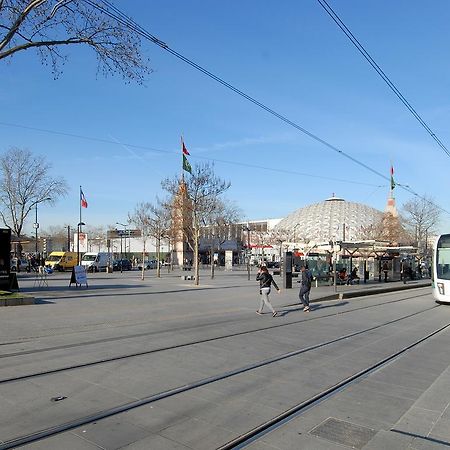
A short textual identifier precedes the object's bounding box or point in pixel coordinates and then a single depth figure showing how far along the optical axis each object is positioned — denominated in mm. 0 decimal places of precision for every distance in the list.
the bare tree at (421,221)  78312
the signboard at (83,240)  32188
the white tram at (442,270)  21225
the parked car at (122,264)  65338
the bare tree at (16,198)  61219
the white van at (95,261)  60478
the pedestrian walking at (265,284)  15837
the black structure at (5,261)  19438
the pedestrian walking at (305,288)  17719
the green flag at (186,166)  33188
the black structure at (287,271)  29172
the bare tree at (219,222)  50350
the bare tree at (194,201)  31800
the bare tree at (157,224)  49719
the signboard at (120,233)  97625
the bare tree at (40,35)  15391
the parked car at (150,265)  75150
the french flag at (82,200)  43650
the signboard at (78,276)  25844
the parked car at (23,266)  55372
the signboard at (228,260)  74500
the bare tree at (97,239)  103425
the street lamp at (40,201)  62694
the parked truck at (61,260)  55812
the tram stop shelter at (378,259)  37266
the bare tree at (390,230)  67062
